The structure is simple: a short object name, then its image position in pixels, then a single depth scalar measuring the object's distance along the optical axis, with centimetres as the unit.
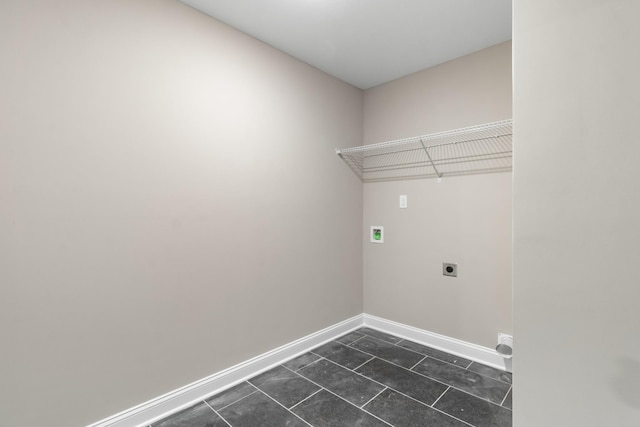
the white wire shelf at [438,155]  228
